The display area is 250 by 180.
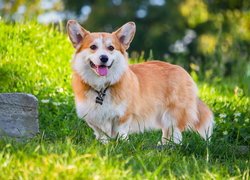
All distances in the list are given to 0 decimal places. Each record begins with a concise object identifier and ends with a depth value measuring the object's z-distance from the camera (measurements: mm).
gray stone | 7413
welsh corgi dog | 8338
